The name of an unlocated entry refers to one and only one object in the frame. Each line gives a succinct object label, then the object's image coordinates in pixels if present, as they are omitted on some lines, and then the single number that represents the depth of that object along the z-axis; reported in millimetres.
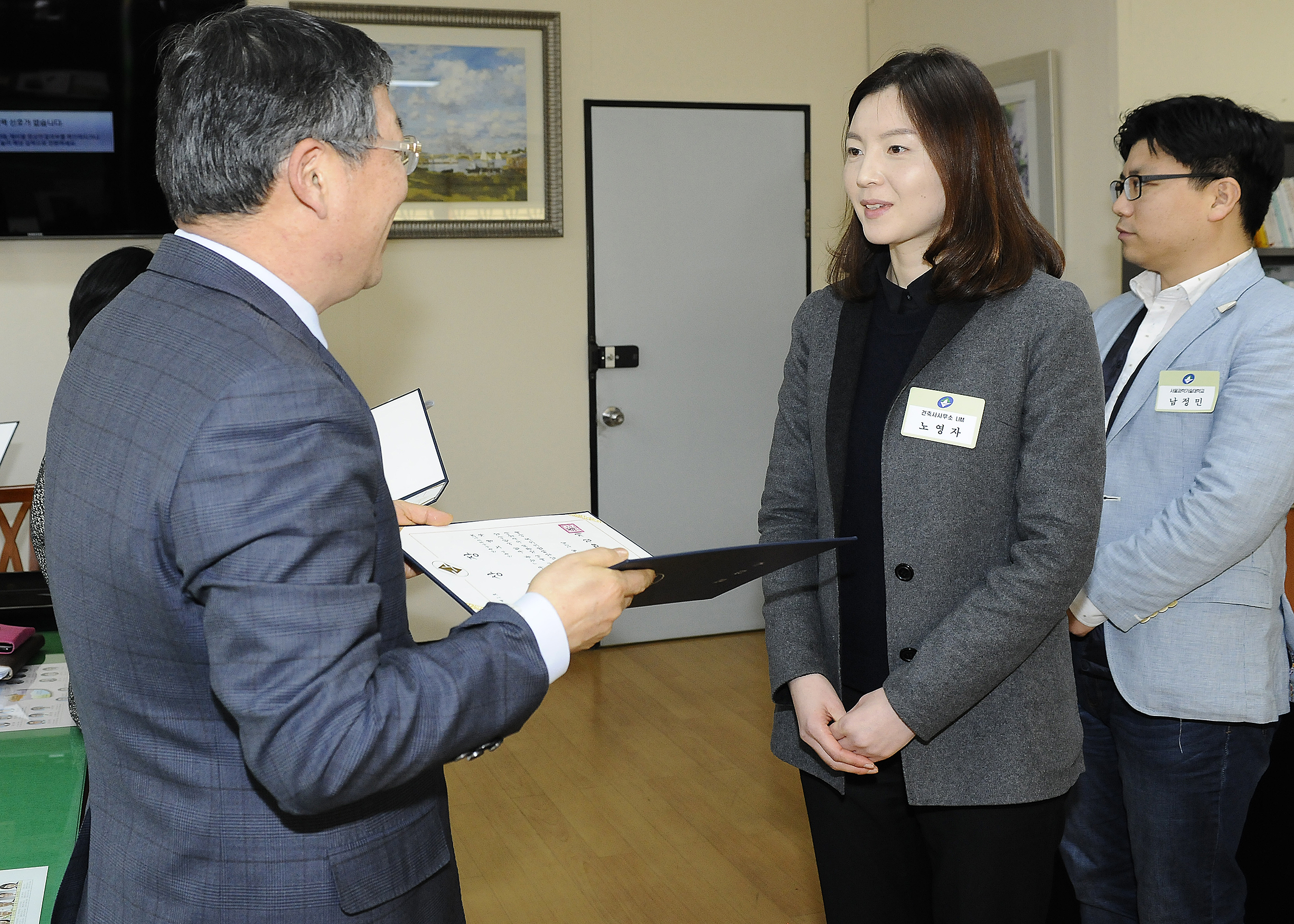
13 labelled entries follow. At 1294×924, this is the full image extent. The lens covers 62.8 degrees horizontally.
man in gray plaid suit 818
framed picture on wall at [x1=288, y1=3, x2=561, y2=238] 4449
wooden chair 3590
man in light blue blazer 1790
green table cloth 1262
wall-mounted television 3924
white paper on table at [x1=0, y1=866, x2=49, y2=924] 1119
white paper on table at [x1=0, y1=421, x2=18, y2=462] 2246
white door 4770
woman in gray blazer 1353
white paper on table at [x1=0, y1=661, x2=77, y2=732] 1697
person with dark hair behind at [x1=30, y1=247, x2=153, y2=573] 2061
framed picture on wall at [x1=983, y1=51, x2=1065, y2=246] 3859
